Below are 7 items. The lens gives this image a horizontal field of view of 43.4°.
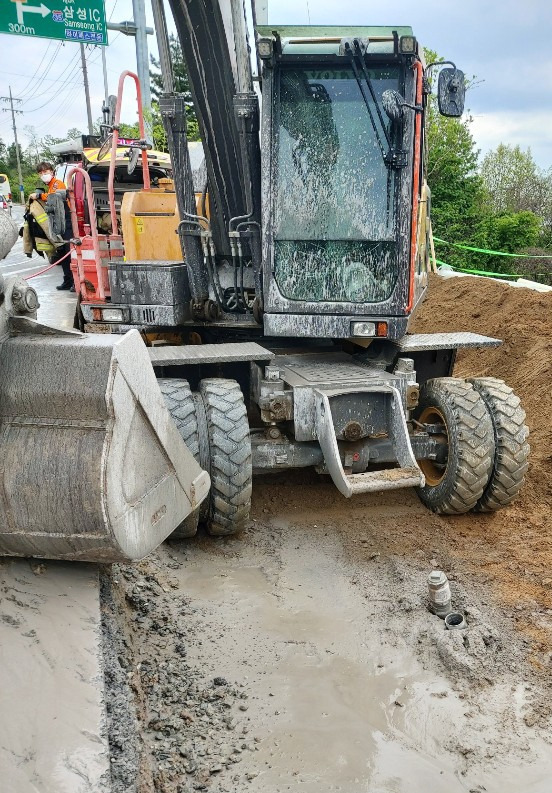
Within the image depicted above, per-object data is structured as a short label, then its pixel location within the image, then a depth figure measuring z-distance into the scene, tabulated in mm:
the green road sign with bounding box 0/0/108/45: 13820
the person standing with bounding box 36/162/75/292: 10992
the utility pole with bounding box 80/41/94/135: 32125
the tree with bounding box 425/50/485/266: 18969
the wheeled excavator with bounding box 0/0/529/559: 4047
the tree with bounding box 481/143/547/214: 23219
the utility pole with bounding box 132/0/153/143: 15709
